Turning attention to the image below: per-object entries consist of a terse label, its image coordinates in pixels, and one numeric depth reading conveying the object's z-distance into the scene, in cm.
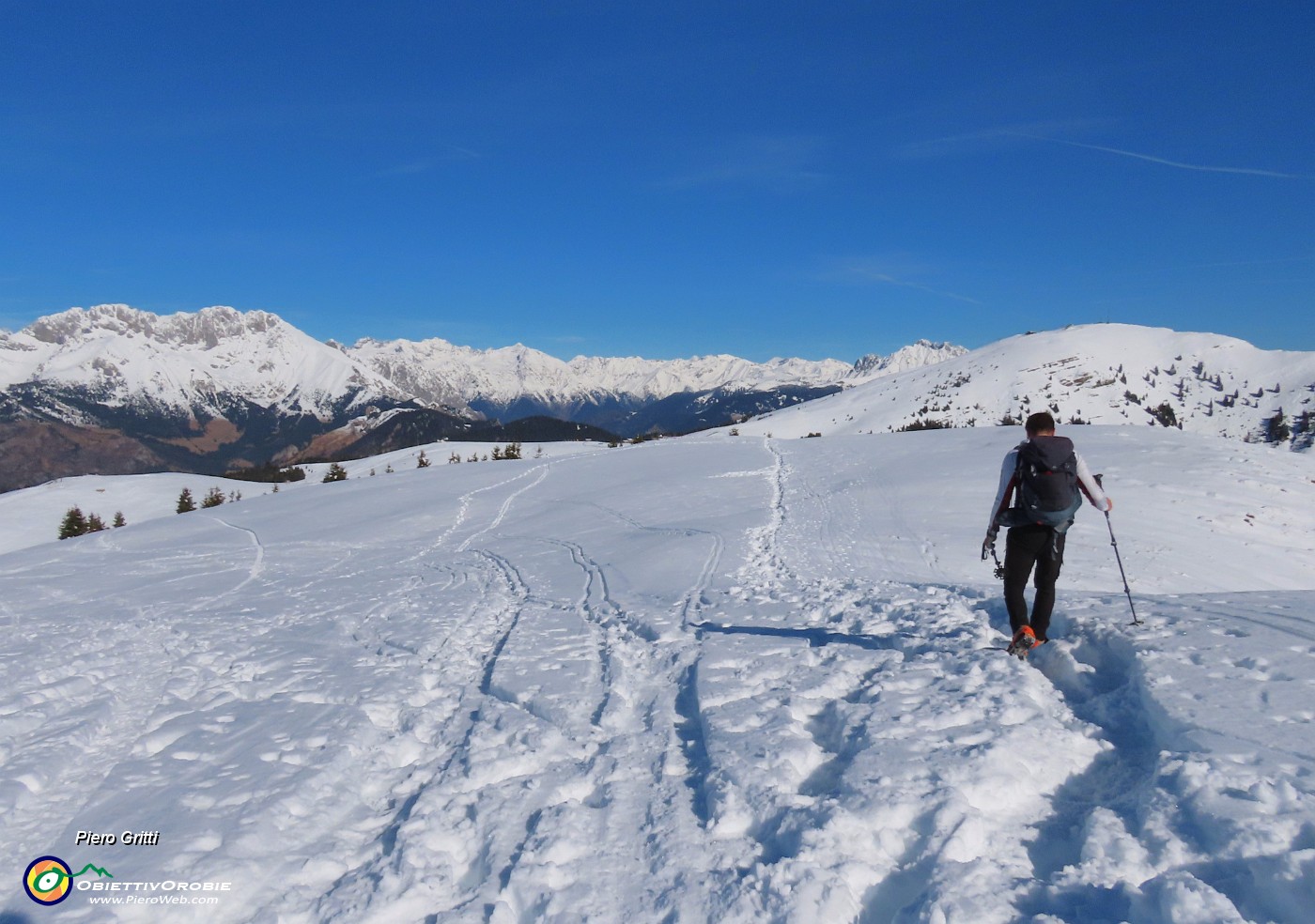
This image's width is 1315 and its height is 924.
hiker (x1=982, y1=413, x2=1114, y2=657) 766
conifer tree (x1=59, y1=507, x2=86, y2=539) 6200
